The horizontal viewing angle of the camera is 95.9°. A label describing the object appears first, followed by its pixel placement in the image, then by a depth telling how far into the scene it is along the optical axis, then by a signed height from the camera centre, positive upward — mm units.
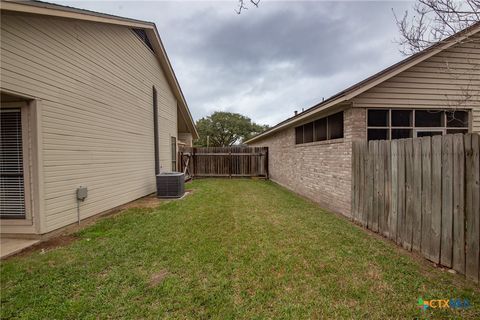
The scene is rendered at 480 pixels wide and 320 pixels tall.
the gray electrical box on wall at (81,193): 4891 -812
